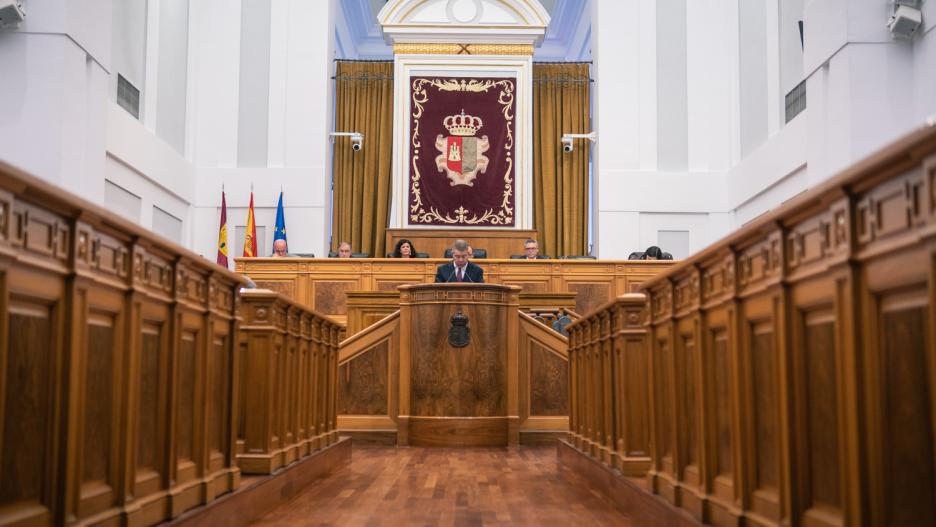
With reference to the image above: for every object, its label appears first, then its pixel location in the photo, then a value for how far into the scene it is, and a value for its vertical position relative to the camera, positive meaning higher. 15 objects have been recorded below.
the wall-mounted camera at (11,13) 8.65 +3.13
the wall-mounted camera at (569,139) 15.15 +3.48
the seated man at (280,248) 12.16 +1.44
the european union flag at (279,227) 13.70 +1.91
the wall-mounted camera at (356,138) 14.84 +3.45
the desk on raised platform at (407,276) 11.79 +1.06
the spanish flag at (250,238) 13.38 +1.73
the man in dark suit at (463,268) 8.84 +0.87
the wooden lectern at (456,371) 7.85 -0.06
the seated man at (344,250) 12.20 +1.41
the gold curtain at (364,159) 15.75 +3.31
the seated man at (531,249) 12.06 +1.41
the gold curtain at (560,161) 15.75 +3.29
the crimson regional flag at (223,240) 13.06 +1.69
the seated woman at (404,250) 12.16 +1.42
